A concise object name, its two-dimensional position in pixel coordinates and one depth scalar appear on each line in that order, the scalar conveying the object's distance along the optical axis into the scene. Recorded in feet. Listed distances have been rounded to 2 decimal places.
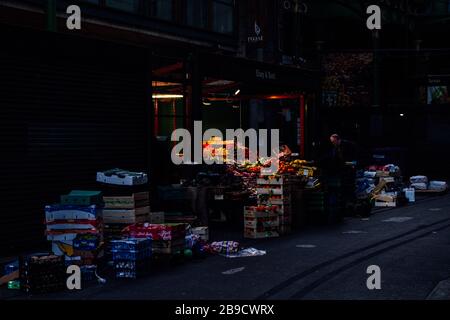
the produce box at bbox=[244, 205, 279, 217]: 46.10
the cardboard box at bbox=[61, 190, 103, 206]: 36.73
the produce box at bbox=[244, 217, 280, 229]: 46.16
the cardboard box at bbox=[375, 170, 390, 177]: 68.64
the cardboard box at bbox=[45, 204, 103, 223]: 36.63
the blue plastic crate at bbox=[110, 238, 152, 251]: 33.12
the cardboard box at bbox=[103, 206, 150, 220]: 40.11
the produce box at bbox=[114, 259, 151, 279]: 32.74
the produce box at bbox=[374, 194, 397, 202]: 67.41
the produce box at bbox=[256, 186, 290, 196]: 49.44
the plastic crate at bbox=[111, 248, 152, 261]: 32.96
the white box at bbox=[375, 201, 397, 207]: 67.39
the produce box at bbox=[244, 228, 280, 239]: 46.16
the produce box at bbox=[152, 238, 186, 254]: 35.99
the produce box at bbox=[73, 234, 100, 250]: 35.37
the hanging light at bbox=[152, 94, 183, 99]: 63.00
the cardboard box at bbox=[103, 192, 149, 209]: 40.19
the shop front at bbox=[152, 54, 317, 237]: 49.42
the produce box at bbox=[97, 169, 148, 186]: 40.83
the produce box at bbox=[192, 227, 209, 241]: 43.24
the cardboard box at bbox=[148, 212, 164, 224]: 42.05
